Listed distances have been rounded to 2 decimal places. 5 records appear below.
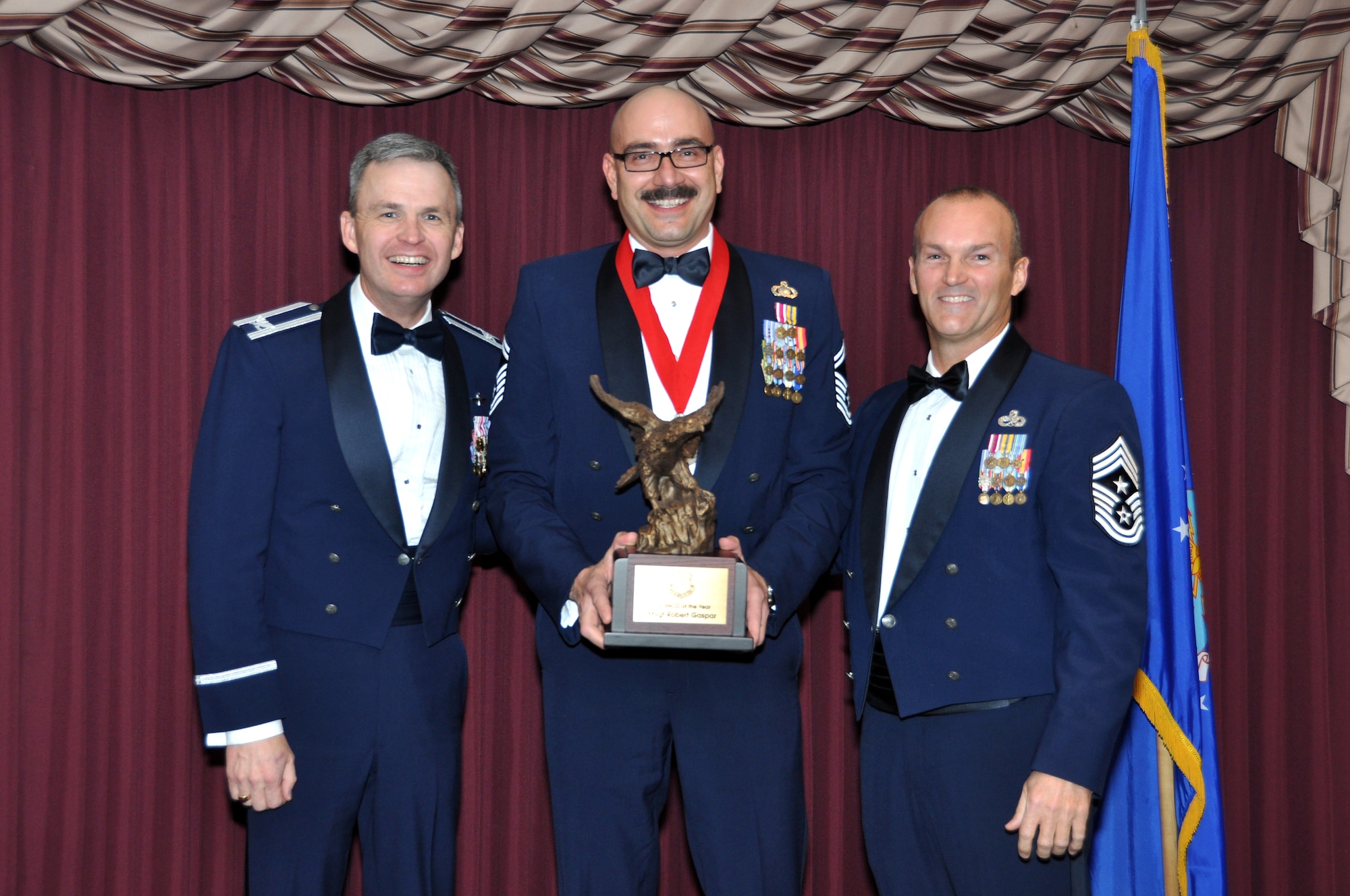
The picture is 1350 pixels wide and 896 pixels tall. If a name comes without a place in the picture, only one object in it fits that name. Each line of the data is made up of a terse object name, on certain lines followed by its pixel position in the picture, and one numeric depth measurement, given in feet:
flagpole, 9.34
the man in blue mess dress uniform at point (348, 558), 7.58
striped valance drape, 9.46
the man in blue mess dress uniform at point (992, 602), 7.02
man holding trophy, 7.13
